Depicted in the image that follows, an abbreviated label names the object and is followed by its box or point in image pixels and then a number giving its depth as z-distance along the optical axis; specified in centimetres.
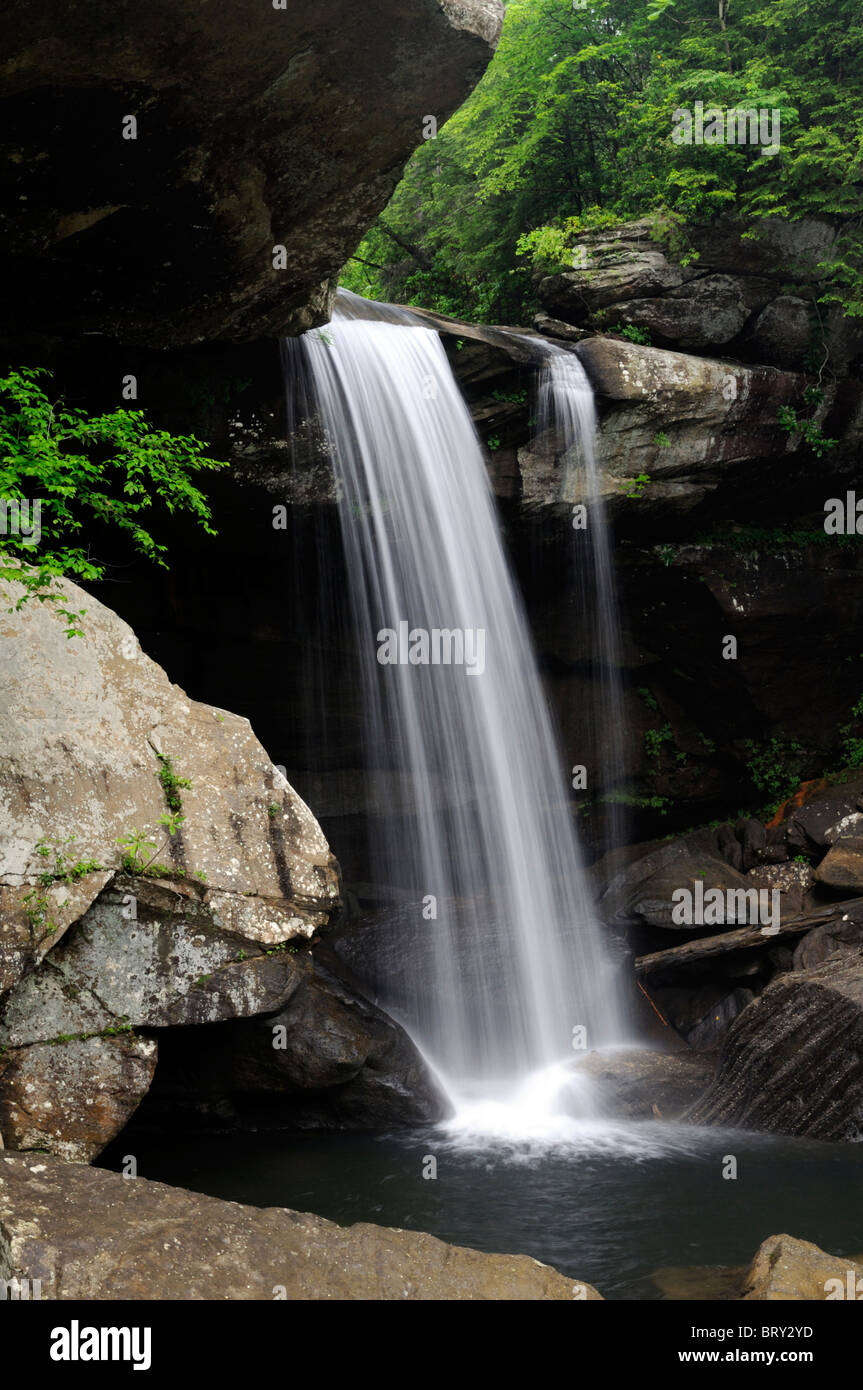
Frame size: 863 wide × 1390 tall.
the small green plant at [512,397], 1222
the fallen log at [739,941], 1097
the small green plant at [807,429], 1311
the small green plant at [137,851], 663
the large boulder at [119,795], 627
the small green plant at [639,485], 1255
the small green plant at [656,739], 1505
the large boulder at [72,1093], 600
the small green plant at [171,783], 698
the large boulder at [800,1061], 850
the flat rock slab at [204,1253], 402
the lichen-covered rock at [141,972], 628
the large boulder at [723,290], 1324
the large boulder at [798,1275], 457
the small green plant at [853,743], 1461
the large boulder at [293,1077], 898
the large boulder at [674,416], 1238
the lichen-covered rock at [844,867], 1181
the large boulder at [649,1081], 954
